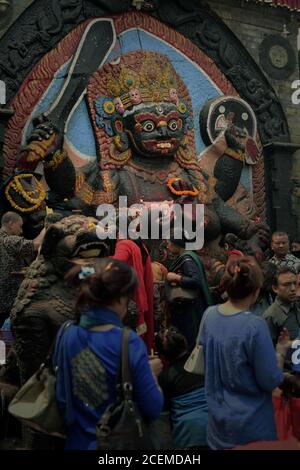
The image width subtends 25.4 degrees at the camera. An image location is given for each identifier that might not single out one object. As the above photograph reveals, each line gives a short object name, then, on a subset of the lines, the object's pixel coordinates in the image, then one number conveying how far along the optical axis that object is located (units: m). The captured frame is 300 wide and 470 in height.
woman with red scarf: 5.08
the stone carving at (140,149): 9.89
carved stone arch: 9.73
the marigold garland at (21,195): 8.48
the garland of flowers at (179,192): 10.43
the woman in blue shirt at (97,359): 2.89
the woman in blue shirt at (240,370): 3.27
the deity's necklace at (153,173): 10.47
